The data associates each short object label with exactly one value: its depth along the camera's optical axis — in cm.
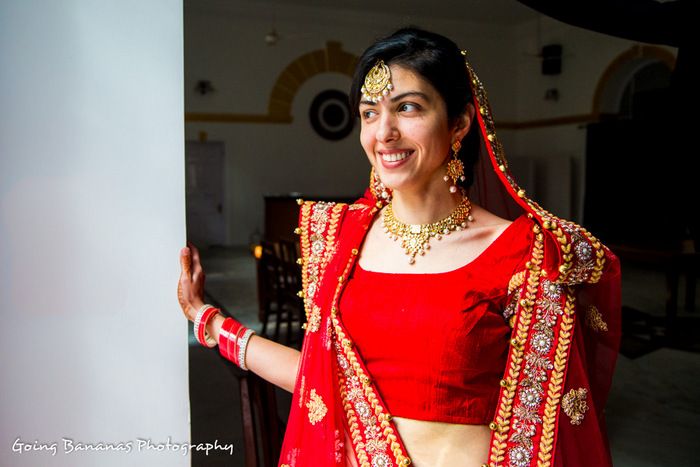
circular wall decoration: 1098
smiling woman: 121
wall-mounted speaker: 1080
